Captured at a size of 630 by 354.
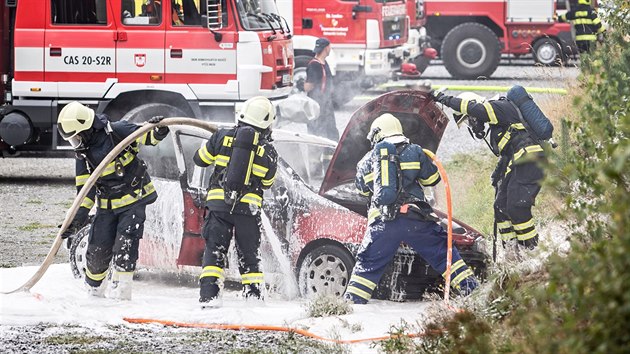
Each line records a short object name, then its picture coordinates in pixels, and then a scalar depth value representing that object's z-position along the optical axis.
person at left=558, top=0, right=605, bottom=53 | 42.84
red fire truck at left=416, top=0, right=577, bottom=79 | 45.09
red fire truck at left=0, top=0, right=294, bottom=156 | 26.72
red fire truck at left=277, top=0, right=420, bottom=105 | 36.66
